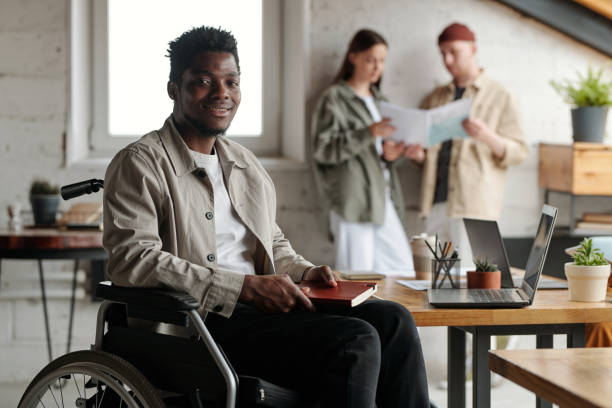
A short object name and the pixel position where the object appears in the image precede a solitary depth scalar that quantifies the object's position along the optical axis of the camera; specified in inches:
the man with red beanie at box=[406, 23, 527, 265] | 156.3
